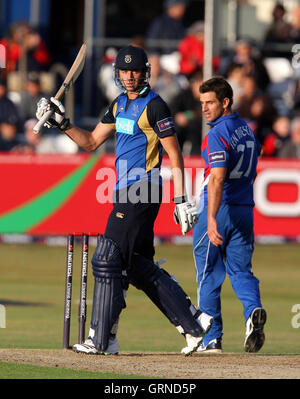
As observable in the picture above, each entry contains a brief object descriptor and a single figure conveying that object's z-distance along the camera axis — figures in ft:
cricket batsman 56.85
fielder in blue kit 60.95
